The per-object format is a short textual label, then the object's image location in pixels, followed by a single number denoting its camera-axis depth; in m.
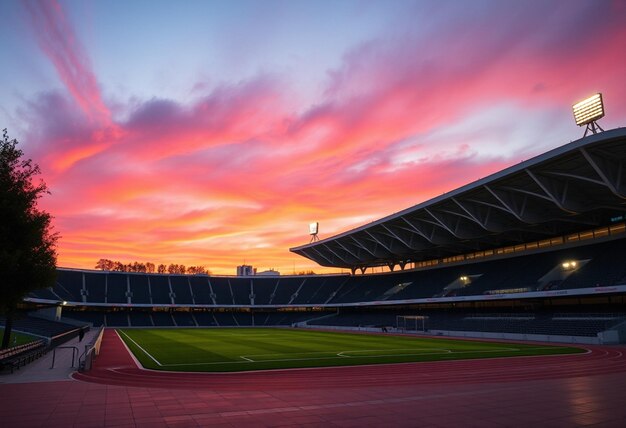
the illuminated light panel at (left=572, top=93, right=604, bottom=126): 40.94
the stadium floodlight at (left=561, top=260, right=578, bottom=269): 49.80
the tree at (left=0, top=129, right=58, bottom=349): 19.09
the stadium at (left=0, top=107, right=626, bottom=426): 13.34
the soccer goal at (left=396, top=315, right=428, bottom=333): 59.09
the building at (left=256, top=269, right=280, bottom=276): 137.55
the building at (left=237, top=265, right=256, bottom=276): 162.75
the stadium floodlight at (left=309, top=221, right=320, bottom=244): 102.56
